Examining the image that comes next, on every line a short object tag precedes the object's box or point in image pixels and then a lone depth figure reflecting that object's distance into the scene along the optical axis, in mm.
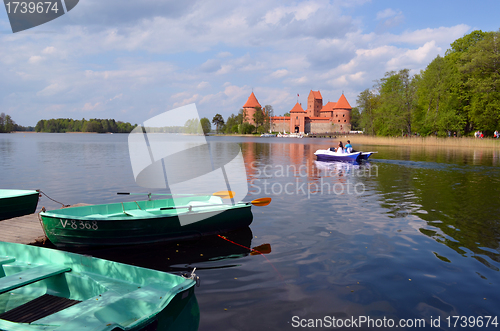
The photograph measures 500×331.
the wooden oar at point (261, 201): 9118
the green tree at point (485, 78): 45594
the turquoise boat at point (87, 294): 3293
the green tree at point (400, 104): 60812
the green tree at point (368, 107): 80000
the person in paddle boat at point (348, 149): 27922
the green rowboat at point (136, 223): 7168
